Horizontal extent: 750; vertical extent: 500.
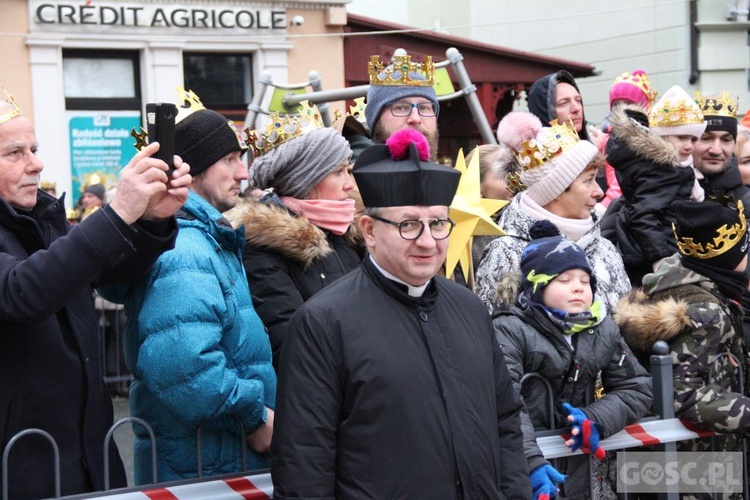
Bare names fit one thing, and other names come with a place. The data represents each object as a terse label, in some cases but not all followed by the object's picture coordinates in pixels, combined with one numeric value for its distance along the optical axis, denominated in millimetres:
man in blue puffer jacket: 3520
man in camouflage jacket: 4484
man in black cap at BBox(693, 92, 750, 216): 6281
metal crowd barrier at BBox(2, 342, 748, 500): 3479
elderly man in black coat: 3158
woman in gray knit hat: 4137
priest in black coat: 3260
